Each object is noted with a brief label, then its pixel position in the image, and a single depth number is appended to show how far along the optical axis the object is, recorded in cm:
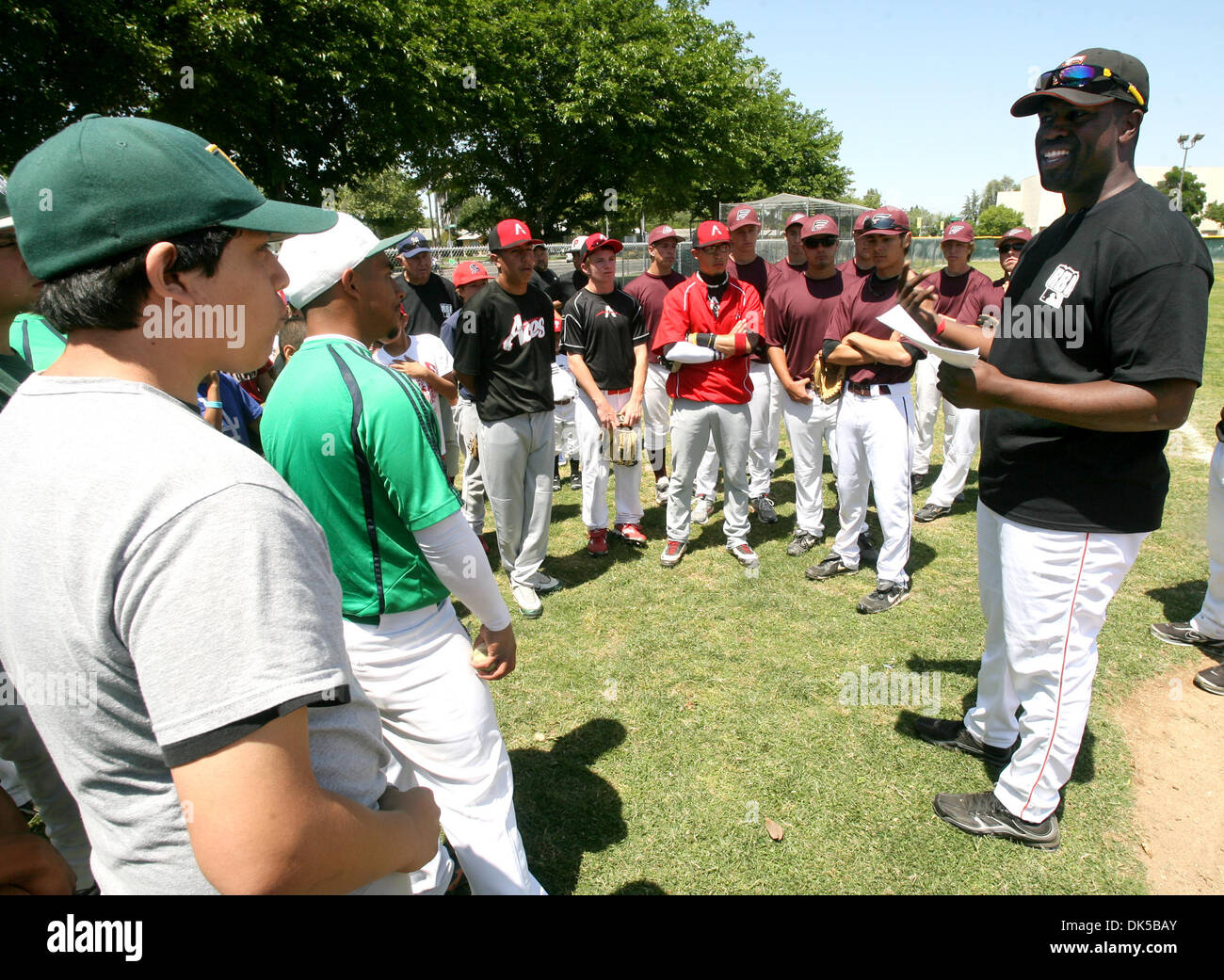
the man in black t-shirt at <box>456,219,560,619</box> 511
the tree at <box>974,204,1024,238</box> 6244
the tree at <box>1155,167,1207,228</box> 5497
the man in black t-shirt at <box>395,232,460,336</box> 707
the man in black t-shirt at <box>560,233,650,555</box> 607
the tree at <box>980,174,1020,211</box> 11568
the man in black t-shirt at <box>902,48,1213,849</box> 226
